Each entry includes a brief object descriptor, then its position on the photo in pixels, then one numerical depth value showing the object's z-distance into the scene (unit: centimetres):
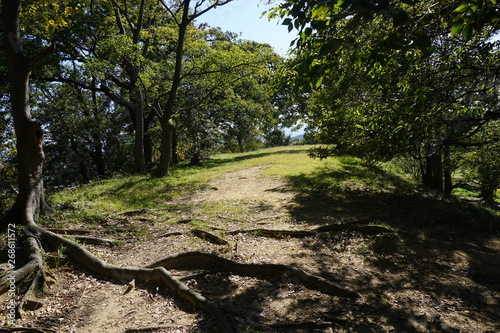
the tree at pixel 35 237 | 423
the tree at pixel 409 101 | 645
